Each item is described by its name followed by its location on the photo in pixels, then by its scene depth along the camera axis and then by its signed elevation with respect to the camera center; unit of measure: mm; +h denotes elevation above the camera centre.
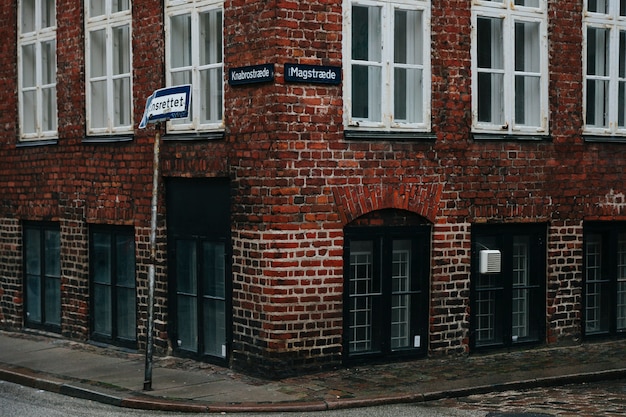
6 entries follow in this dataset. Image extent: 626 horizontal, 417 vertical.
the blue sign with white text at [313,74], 13875 +1336
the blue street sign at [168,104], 13211 +914
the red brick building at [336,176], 14141 +74
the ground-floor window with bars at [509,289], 15930 -1549
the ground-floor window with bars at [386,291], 14773 -1468
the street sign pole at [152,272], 13305 -1088
